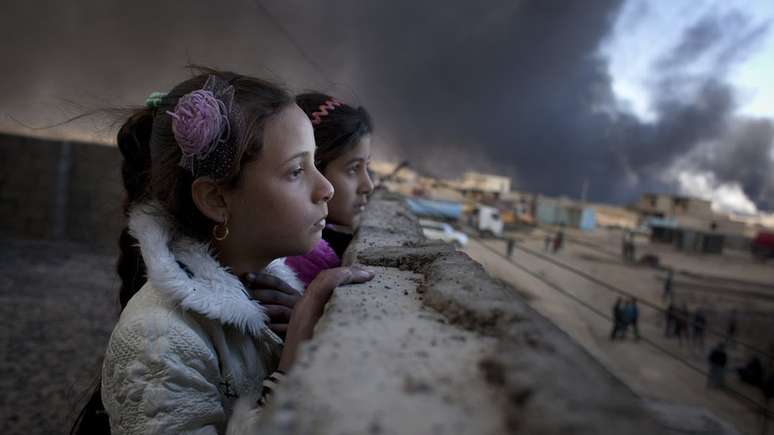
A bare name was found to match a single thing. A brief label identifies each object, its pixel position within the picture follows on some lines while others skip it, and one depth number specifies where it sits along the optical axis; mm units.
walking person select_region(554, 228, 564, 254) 20375
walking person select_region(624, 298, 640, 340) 13352
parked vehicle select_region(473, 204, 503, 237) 18984
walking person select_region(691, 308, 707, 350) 14445
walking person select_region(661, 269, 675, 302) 16562
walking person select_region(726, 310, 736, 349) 14703
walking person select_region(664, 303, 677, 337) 14333
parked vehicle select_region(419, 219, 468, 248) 11071
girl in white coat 845
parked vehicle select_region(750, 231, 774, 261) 24281
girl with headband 1971
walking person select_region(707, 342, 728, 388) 11195
